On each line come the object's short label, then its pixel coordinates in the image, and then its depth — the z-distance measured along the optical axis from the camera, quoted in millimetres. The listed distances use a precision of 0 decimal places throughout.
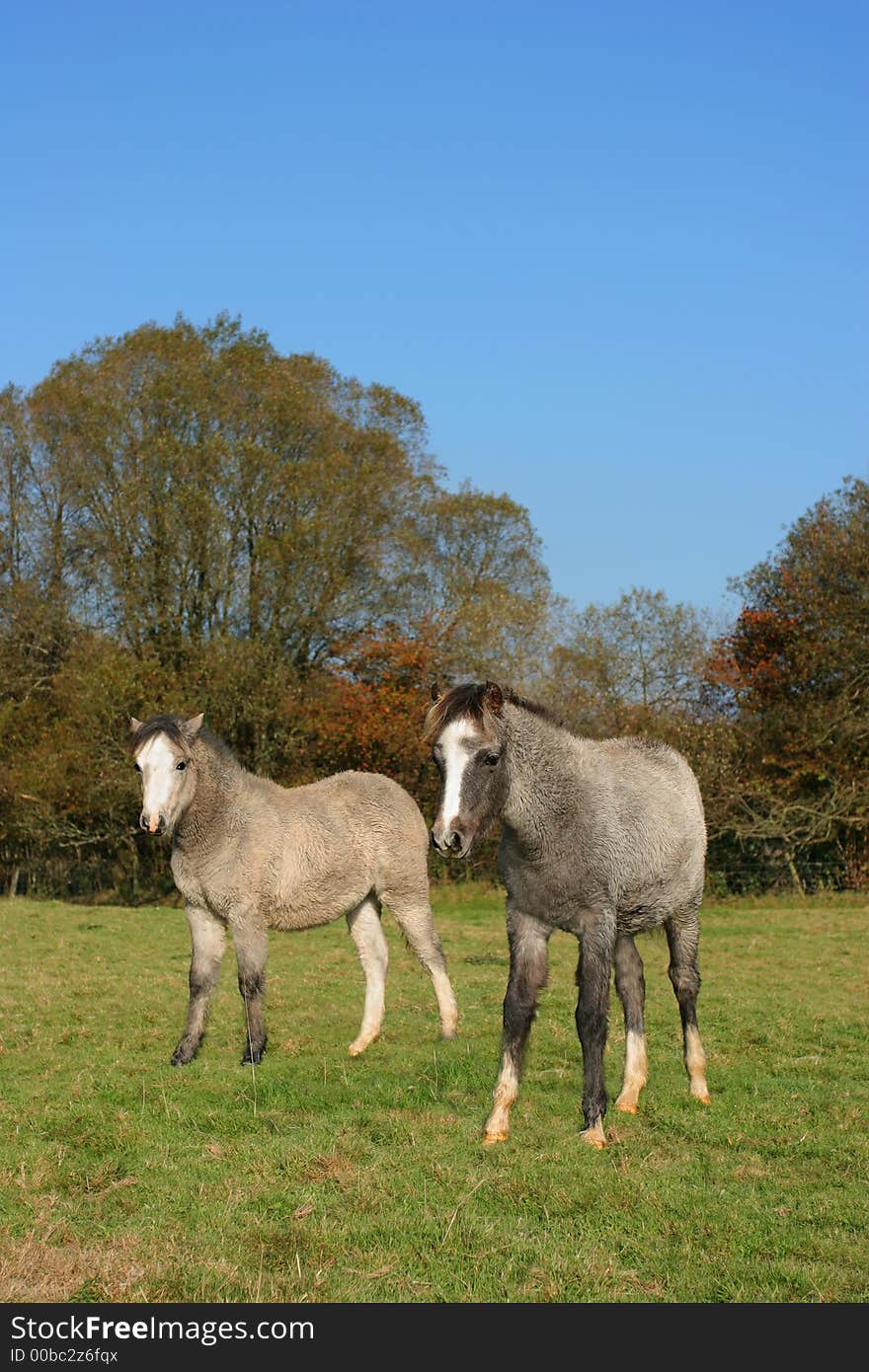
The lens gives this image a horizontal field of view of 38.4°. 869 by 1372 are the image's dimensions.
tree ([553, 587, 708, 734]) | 32031
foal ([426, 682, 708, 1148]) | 7172
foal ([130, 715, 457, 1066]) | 9648
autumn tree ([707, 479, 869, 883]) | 28500
